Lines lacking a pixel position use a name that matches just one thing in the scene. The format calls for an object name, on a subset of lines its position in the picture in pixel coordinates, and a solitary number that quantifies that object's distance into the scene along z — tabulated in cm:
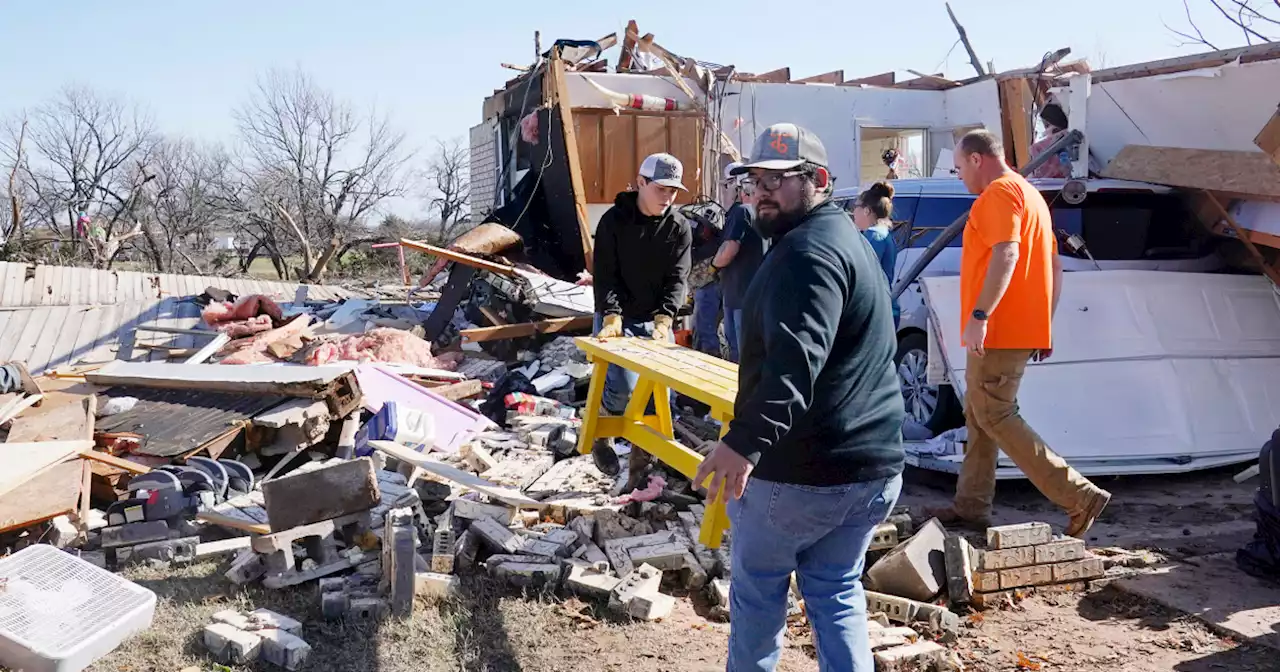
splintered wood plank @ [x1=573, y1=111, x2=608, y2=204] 1308
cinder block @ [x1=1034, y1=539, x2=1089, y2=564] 432
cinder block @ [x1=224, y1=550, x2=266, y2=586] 443
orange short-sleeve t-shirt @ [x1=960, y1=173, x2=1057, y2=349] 448
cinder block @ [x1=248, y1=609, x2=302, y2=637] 388
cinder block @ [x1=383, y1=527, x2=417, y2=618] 399
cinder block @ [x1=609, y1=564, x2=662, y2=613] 406
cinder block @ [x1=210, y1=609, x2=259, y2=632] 390
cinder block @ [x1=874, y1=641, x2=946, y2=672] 353
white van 635
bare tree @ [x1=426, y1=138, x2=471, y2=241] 3882
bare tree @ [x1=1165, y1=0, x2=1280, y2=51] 612
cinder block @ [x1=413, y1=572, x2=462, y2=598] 418
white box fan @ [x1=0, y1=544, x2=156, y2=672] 347
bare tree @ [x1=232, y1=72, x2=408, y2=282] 2752
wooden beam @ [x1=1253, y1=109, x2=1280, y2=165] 542
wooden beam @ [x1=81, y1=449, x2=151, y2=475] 577
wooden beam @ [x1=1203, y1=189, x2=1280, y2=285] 618
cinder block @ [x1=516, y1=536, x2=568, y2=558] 460
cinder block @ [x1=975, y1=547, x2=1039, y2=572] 423
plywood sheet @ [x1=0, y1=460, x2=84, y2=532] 480
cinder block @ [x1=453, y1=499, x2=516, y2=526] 497
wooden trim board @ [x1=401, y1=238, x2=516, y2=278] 1035
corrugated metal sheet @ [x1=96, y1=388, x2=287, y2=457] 625
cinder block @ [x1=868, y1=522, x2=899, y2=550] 441
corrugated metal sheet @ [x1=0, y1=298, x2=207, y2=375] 1002
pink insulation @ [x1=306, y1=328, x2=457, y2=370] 916
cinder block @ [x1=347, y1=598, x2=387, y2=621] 400
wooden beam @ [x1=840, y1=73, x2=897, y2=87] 1490
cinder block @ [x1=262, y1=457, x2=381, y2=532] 457
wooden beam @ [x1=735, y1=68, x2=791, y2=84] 1393
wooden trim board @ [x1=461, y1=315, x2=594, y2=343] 1006
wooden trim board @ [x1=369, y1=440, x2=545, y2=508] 514
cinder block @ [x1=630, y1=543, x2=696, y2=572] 441
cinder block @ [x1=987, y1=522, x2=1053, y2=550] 428
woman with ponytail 567
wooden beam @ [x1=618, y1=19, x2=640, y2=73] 1371
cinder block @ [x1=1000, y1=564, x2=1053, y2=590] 425
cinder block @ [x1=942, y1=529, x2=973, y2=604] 411
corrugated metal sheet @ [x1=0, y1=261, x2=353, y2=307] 1198
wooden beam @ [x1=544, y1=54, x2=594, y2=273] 1193
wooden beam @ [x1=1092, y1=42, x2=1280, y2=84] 623
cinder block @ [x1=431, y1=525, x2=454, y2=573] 441
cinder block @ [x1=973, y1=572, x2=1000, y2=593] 421
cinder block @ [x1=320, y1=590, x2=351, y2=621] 406
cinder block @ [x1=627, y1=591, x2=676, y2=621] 404
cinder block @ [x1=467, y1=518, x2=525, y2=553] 457
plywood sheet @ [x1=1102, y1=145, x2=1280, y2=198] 596
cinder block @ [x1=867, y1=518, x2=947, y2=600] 408
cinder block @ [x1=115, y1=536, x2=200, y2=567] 482
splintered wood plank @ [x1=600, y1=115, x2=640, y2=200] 1316
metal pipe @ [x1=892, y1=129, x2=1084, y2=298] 642
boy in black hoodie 514
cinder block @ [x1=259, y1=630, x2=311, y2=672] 367
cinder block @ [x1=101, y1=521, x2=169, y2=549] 491
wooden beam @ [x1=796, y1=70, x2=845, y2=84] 1460
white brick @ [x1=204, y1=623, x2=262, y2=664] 371
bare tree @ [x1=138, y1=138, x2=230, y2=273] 2733
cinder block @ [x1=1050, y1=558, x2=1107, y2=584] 435
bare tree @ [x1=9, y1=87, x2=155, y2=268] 2520
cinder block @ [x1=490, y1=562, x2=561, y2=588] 431
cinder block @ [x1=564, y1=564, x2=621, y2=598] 418
